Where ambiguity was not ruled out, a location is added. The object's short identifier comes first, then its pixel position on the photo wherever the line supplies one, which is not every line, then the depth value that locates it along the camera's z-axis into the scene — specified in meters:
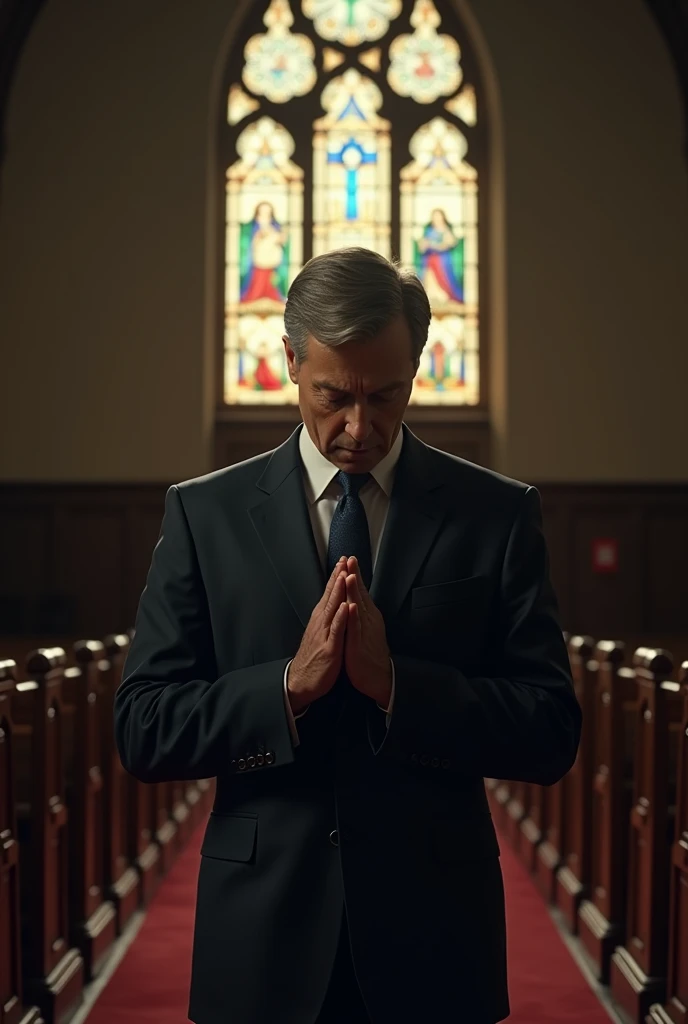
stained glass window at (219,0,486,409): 12.34
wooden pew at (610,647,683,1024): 4.29
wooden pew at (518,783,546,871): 6.66
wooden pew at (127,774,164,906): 6.02
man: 1.59
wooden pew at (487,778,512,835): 7.92
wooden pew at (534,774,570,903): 6.04
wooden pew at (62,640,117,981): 4.90
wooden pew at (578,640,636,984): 4.92
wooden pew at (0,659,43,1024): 3.68
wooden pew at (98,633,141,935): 5.46
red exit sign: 11.66
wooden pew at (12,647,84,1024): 4.25
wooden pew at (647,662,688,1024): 3.86
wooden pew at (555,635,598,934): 5.52
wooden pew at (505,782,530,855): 7.30
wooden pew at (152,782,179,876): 6.62
